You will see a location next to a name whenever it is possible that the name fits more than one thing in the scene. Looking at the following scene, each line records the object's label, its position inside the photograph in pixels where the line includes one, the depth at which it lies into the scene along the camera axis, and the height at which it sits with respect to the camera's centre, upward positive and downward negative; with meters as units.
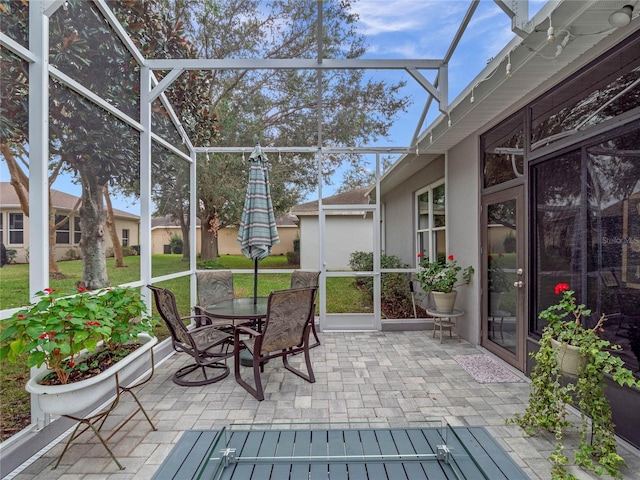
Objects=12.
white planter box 1.92 -0.88
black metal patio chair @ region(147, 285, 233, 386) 3.22 -1.07
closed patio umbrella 4.03 +0.34
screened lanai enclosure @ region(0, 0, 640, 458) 2.42 +1.11
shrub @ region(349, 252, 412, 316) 5.69 -0.74
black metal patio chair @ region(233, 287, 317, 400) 3.11 -0.87
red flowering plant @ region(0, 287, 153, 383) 1.80 -0.49
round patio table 3.44 -0.74
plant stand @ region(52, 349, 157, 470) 2.14 -1.39
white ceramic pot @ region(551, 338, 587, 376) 2.22 -0.80
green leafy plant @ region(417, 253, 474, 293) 4.73 -0.49
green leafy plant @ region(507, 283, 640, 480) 2.02 -1.04
